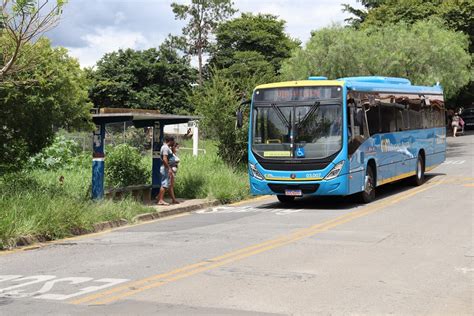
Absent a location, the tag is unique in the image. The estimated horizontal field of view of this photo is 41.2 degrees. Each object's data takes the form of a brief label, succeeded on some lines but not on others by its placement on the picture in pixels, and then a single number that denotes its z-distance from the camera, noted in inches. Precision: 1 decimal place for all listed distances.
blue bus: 597.6
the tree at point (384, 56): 1139.3
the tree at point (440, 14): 1818.4
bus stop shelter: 560.4
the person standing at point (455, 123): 1843.4
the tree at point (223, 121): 883.7
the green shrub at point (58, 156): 850.8
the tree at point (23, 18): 348.8
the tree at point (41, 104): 494.6
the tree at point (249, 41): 2719.0
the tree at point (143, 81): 2230.6
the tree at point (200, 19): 2578.7
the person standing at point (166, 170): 619.2
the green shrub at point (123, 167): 660.1
